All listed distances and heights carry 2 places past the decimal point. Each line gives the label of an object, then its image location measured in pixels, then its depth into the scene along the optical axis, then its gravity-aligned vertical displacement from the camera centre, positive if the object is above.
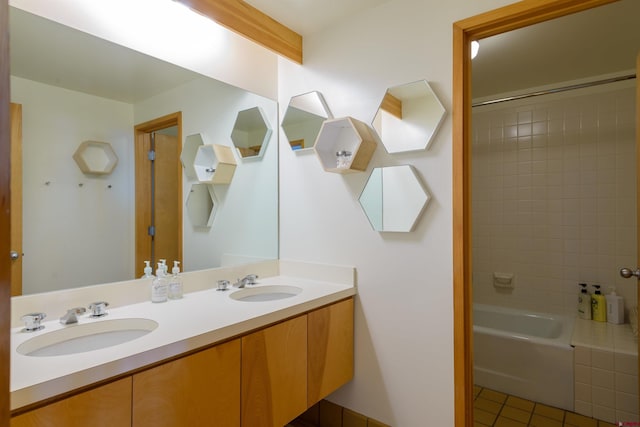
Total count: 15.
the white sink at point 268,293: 1.85 -0.43
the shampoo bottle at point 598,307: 2.53 -0.71
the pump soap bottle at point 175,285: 1.60 -0.32
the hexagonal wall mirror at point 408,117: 1.61 +0.45
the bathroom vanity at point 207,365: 0.87 -0.47
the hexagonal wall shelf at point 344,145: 1.73 +0.35
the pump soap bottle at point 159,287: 1.53 -0.32
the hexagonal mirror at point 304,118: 1.99 +0.56
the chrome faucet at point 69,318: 1.22 -0.36
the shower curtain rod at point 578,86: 2.34 +0.86
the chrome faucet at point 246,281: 1.87 -0.37
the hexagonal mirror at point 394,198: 1.66 +0.07
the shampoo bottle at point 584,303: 2.61 -0.70
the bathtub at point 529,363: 2.16 -1.00
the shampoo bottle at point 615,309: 2.48 -0.70
